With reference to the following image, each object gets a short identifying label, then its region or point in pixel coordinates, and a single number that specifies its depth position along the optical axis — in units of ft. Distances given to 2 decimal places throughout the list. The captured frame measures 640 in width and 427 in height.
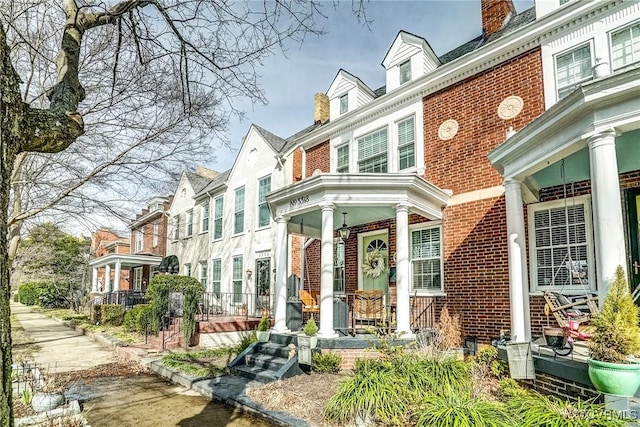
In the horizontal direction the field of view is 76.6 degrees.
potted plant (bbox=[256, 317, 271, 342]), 30.83
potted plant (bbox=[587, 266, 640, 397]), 13.42
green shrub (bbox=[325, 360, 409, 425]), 16.80
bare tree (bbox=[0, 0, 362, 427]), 8.59
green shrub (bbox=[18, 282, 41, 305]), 134.08
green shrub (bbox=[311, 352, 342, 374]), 24.80
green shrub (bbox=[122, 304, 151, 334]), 45.17
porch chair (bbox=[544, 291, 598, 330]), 17.98
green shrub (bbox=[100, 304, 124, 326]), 59.26
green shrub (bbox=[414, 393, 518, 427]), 13.46
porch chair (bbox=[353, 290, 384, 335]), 29.96
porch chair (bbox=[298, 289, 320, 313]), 36.11
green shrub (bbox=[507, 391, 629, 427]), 12.44
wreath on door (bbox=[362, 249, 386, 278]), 36.14
